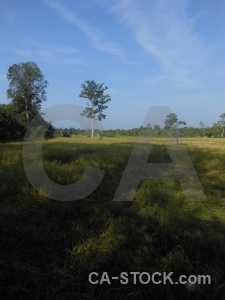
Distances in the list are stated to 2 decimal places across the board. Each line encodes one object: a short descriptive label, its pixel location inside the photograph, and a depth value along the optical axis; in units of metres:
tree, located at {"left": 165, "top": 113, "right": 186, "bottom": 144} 37.58
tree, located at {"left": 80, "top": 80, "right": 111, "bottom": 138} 39.78
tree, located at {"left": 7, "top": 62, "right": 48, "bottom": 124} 33.00
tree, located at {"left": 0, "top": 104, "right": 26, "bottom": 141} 22.31
